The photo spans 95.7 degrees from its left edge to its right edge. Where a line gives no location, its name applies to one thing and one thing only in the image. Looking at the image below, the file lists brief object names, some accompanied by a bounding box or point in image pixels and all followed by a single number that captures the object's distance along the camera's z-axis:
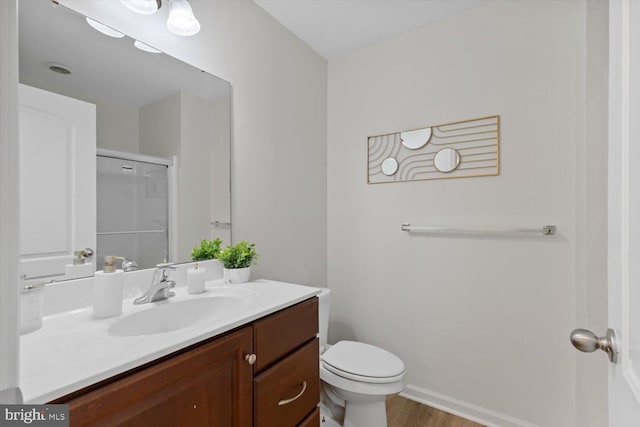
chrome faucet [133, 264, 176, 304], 1.05
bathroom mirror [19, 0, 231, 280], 0.91
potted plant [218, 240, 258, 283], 1.38
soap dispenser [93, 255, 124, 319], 0.90
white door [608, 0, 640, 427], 0.44
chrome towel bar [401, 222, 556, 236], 1.50
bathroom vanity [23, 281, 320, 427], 0.59
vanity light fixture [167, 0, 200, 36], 1.16
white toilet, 1.40
